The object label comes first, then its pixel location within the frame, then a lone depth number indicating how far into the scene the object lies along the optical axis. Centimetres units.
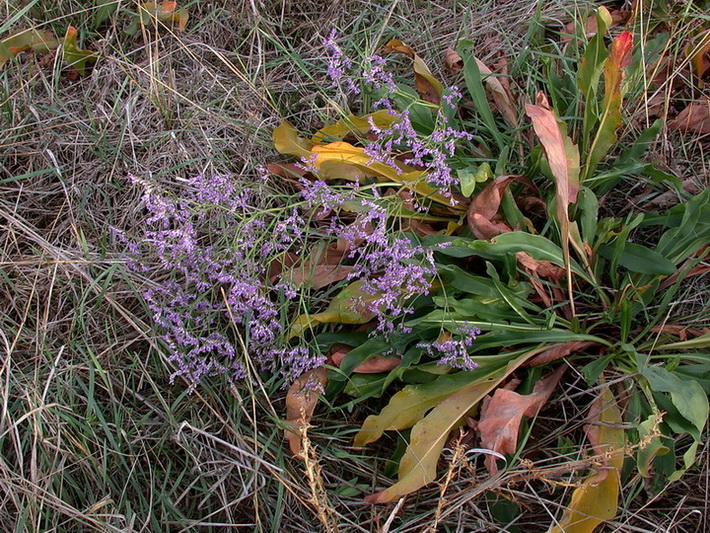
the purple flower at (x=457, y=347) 82
